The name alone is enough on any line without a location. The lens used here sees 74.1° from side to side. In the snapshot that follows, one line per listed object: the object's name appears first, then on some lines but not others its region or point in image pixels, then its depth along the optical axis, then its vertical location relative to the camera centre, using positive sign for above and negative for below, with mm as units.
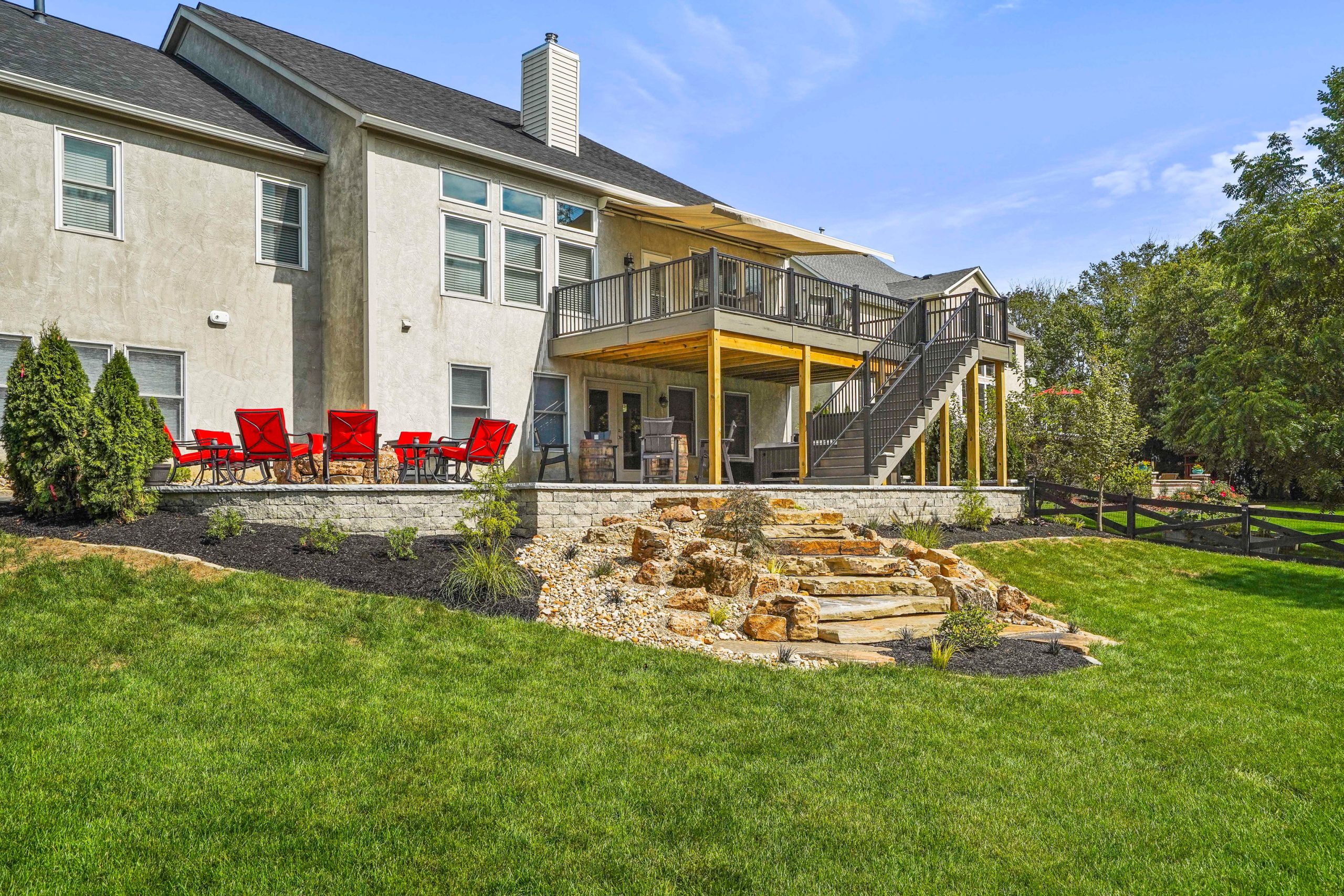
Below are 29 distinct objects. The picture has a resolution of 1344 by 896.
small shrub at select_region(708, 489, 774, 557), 9562 -815
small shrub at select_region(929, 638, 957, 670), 6516 -1541
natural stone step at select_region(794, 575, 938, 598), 8578 -1361
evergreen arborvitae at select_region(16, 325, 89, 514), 8414 +109
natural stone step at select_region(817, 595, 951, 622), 7891 -1469
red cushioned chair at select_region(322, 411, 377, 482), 10508 +120
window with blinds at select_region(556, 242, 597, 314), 15375 +3066
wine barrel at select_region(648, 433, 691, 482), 14320 -348
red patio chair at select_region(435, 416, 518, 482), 11469 +3
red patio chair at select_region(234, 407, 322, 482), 9961 +125
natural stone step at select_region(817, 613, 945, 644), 7359 -1574
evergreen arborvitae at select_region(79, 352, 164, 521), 8414 -36
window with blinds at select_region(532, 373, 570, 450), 15117 +611
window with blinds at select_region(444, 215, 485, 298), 13922 +2993
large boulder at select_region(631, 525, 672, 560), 9078 -1023
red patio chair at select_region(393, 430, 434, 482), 11461 -118
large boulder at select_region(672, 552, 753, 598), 8289 -1200
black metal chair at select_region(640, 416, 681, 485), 13453 +36
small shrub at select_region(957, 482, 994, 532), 14586 -1084
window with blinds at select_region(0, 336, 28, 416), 10812 +1147
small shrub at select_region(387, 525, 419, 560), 8469 -943
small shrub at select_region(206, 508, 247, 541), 8359 -753
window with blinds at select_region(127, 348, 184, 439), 11766 +906
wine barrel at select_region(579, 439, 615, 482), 14688 -249
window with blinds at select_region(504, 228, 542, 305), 14727 +2985
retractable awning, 15156 +4017
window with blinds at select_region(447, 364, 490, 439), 13977 +813
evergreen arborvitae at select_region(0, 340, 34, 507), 8461 +244
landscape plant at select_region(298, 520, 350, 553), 8359 -884
